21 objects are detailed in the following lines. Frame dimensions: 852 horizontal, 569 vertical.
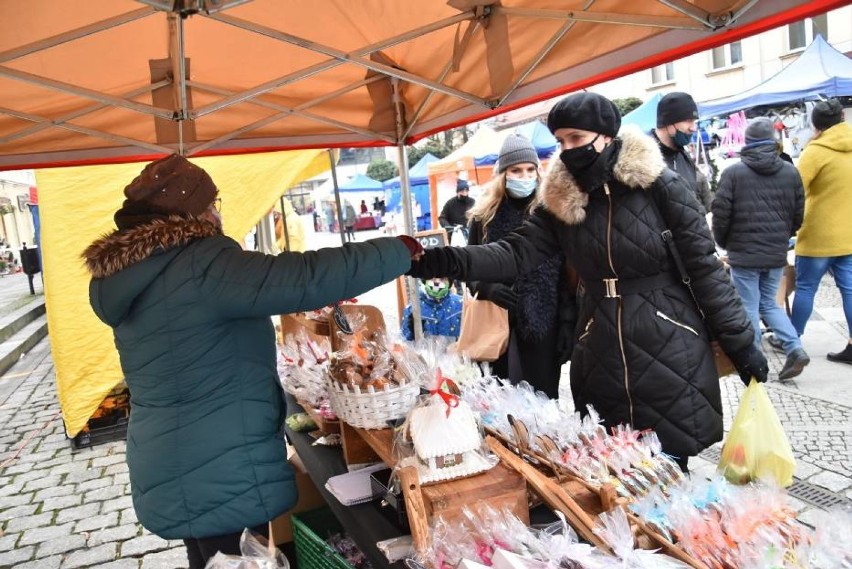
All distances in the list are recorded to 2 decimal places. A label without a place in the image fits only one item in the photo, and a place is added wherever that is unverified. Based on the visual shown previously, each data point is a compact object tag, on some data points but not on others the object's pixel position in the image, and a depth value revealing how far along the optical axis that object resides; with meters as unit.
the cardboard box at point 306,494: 2.78
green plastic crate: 2.26
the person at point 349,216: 32.22
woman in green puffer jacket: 1.82
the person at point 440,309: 6.20
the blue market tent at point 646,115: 11.27
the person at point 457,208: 8.62
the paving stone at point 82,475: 4.75
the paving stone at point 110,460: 5.05
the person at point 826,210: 5.29
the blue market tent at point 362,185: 35.31
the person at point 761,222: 5.11
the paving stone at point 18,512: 4.23
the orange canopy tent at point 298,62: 2.13
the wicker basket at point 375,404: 2.11
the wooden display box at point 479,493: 1.64
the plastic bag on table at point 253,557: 1.60
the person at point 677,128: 3.71
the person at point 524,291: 3.40
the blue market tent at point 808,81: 9.86
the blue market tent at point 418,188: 23.39
